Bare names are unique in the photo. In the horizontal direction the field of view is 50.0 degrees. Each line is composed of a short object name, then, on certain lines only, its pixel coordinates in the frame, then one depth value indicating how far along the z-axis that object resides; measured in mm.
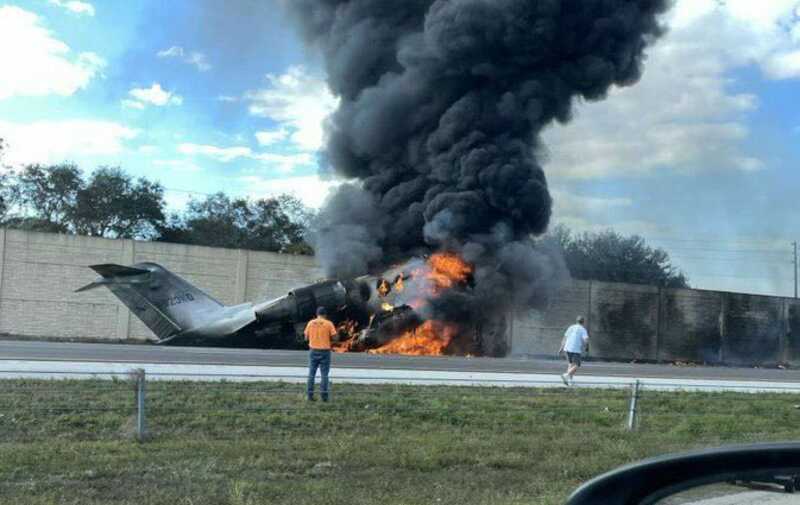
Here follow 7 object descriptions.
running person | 18442
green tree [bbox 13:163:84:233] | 53406
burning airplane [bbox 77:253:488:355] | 31812
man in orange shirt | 12992
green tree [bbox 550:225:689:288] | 62156
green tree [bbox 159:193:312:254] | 58281
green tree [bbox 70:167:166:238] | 54406
